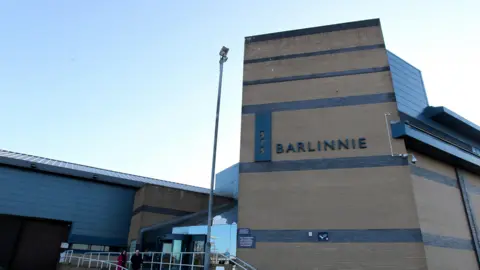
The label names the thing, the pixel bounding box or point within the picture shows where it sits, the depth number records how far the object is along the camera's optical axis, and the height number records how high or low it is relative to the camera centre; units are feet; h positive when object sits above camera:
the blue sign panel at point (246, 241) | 49.47 +2.95
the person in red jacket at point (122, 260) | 52.71 -0.34
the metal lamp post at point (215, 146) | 39.50 +14.56
